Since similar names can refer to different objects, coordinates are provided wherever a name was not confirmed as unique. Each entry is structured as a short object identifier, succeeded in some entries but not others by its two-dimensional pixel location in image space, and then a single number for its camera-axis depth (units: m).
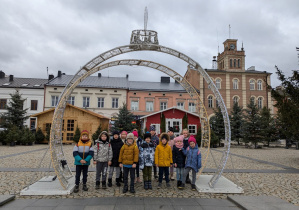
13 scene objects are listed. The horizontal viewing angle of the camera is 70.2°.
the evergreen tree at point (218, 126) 22.83
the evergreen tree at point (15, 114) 23.39
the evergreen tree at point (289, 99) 10.17
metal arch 6.39
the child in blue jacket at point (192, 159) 6.28
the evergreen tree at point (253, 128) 20.67
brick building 33.41
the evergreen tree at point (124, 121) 22.86
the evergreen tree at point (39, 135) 22.64
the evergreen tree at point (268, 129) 20.71
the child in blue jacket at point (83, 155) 5.90
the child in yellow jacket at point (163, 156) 6.26
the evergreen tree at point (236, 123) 22.75
